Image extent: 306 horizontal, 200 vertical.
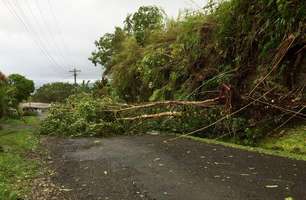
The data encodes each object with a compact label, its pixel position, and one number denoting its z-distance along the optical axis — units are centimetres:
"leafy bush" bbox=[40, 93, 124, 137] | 874
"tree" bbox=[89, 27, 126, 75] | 1915
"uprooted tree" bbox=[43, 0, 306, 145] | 616
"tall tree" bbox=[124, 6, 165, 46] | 1411
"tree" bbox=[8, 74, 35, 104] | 2610
